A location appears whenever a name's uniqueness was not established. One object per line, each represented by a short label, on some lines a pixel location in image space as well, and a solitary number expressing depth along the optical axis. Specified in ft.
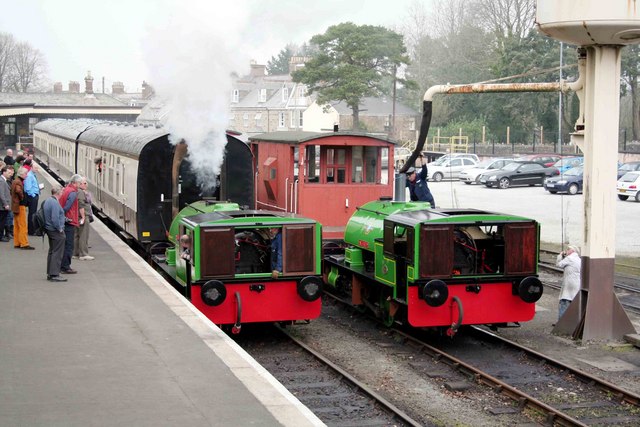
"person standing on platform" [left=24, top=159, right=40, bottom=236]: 58.08
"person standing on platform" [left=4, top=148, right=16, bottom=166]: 77.69
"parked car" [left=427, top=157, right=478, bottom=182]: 164.04
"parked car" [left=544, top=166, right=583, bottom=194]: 130.31
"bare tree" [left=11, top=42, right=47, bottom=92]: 372.17
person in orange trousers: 53.47
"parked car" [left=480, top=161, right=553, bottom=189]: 148.46
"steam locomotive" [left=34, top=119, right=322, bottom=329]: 38.40
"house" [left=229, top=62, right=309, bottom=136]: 252.21
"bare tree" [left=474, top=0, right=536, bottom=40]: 232.37
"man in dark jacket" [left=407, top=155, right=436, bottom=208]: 58.39
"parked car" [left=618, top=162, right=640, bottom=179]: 134.34
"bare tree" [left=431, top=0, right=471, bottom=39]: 262.88
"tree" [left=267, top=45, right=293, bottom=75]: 373.61
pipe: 44.62
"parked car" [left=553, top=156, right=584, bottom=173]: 149.38
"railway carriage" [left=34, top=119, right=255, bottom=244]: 50.60
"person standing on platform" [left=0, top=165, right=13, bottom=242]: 54.44
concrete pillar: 42.70
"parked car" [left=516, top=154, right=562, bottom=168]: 158.58
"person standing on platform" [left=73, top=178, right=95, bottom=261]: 49.32
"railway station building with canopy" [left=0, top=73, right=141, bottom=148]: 207.00
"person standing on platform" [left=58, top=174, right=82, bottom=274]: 45.96
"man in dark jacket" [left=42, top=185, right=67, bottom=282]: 41.93
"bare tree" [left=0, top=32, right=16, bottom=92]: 361.30
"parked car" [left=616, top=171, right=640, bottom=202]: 118.11
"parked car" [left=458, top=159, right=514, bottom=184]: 156.41
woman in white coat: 44.19
